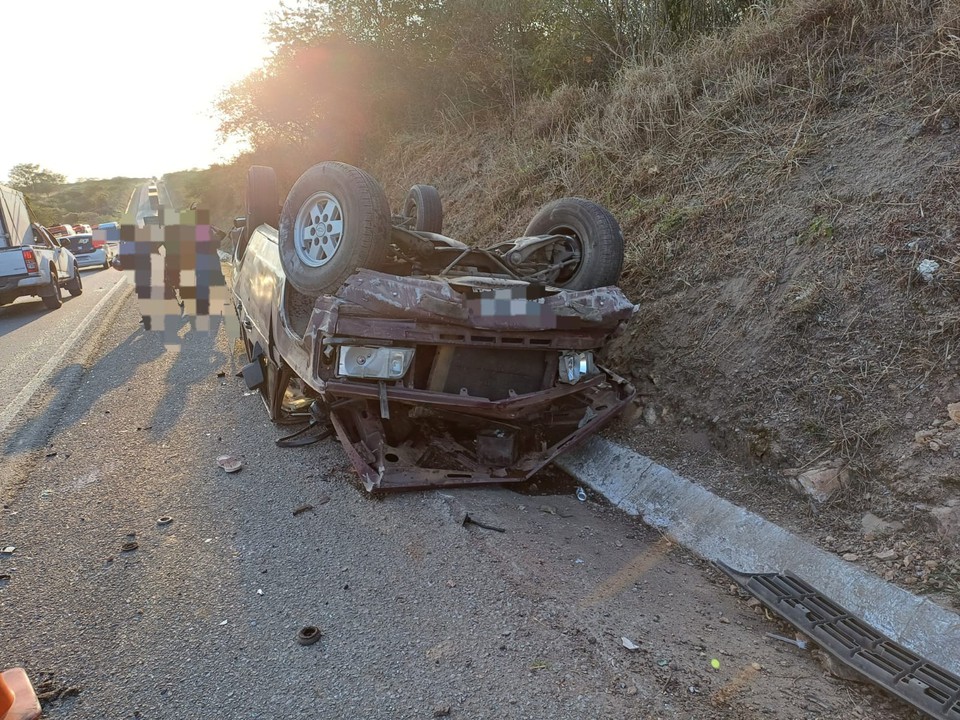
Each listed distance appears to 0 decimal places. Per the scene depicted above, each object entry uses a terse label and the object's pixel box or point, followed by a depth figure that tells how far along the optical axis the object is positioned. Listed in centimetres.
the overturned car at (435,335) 339
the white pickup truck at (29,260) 1019
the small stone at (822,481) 332
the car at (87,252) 1947
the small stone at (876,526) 303
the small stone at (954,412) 317
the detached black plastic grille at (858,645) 215
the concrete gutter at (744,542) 256
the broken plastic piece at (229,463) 406
